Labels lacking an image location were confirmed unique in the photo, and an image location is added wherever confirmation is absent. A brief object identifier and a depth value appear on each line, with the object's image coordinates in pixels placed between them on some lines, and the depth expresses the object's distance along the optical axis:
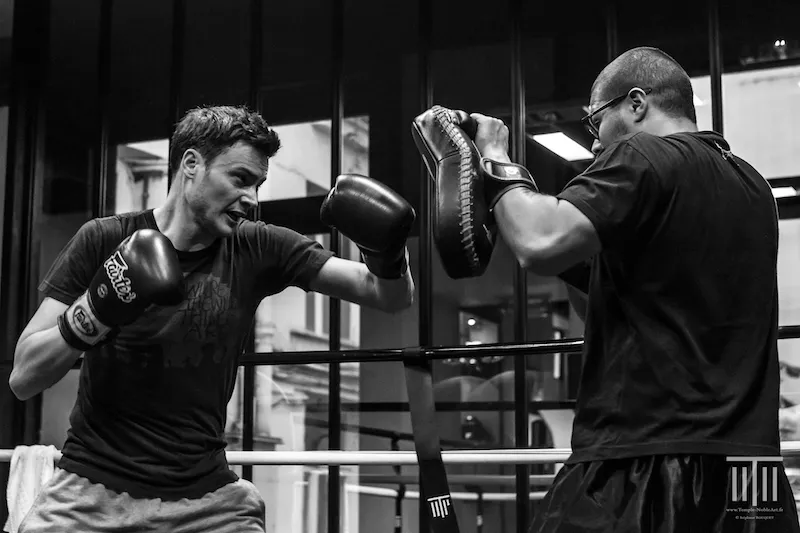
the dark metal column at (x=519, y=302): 3.71
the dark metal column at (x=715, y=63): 3.45
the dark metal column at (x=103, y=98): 4.41
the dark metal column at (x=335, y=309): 3.92
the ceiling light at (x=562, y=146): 4.03
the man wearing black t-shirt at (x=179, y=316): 2.01
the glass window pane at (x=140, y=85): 4.71
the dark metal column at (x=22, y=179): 4.35
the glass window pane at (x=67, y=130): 4.76
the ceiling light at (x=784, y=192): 3.79
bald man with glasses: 1.59
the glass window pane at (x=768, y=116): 3.91
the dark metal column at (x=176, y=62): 4.28
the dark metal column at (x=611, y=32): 3.71
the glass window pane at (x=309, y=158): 4.51
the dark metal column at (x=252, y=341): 4.03
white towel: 3.24
